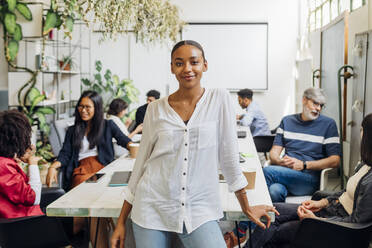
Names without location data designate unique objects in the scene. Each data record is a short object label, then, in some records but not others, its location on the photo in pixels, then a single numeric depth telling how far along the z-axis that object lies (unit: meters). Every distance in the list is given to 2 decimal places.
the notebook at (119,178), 2.31
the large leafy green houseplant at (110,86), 7.72
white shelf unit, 4.96
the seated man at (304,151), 3.28
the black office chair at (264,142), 4.78
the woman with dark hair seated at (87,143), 3.22
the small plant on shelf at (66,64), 6.58
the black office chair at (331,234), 1.90
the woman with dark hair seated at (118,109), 4.98
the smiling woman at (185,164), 1.47
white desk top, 1.91
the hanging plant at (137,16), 2.97
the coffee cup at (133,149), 3.10
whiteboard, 7.98
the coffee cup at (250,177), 2.11
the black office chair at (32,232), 2.07
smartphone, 2.37
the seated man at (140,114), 5.22
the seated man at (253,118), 5.59
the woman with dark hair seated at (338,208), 1.97
